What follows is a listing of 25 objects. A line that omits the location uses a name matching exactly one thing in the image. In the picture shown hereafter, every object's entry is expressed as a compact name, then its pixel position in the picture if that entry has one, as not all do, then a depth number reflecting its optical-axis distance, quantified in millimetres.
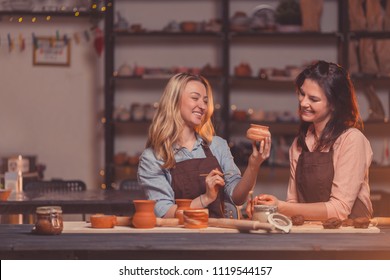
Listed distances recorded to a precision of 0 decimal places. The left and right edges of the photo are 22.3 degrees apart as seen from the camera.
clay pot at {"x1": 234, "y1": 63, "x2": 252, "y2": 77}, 8835
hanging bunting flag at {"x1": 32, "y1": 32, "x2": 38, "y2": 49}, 9203
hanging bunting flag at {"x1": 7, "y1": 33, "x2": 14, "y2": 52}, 9222
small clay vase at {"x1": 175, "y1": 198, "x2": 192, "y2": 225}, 4177
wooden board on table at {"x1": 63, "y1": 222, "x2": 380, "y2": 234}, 3835
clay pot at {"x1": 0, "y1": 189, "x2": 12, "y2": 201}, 6131
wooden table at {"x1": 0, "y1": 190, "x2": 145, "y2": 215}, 6029
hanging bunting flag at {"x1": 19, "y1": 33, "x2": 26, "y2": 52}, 9237
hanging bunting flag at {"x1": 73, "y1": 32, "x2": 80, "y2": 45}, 9262
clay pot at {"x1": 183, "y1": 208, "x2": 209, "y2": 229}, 3891
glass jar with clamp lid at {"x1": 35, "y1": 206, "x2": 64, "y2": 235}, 3725
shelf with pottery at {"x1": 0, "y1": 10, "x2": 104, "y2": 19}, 9105
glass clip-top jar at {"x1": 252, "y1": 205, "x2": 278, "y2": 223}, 3884
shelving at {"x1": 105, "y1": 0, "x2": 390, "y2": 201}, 9154
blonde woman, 4628
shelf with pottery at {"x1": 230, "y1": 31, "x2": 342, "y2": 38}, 8728
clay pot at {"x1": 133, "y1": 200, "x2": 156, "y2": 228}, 3916
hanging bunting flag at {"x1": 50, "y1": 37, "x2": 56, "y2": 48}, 9276
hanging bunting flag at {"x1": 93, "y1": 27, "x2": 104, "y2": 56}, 9061
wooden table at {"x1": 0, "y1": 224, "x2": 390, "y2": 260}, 3401
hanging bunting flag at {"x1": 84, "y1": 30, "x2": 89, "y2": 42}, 9183
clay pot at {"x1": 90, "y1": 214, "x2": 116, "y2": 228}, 3938
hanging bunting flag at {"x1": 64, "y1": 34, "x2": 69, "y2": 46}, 9252
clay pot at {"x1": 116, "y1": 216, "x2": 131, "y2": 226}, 4048
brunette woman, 4239
